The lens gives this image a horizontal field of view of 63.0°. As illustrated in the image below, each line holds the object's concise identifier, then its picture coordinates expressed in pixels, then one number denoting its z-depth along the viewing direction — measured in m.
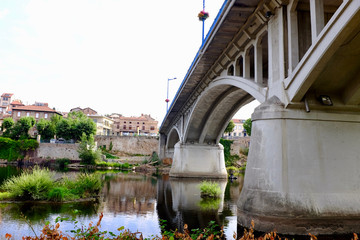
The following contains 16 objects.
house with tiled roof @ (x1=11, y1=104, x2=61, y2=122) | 75.31
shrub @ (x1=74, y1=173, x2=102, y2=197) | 14.14
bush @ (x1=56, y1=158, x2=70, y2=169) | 45.68
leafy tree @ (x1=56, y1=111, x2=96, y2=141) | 55.69
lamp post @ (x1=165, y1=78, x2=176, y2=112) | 46.28
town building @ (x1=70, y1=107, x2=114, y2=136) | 83.78
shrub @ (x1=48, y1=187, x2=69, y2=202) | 12.53
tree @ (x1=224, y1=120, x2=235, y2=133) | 61.95
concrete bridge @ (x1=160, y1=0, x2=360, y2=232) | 8.84
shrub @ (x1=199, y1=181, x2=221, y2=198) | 17.19
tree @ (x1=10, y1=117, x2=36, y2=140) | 55.84
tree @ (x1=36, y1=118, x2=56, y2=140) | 57.91
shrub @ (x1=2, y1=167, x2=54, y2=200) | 12.31
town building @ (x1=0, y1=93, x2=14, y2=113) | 105.32
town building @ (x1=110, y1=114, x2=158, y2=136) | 96.31
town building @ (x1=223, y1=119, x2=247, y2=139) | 106.06
